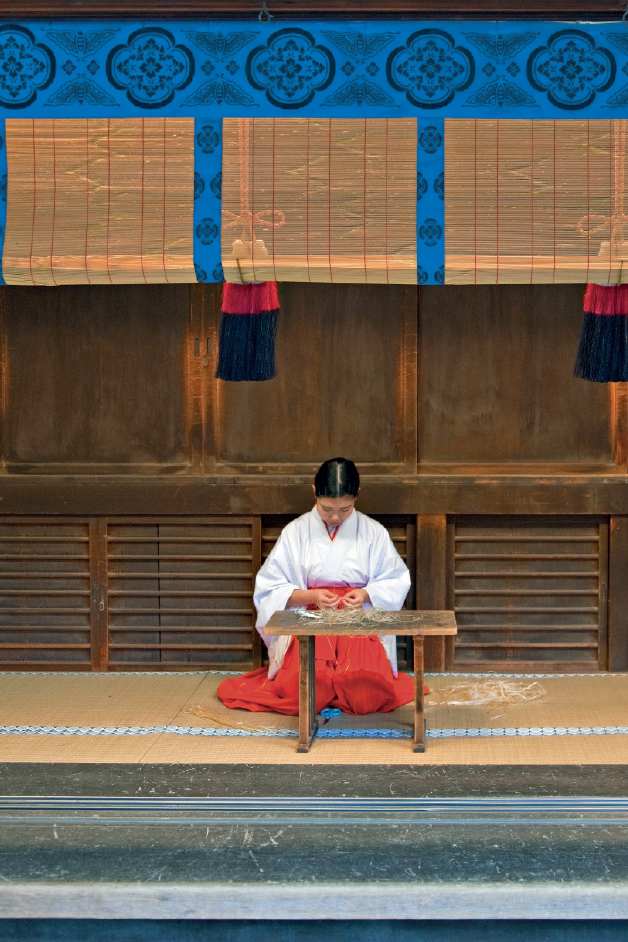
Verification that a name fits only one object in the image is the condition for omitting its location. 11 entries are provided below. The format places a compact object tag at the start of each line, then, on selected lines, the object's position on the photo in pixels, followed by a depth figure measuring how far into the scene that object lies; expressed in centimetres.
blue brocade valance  420
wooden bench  411
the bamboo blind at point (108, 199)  428
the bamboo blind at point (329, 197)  424
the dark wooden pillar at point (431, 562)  548
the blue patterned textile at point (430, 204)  426
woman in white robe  474
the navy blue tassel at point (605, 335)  458
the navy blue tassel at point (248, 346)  465
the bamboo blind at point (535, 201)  422
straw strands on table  425
